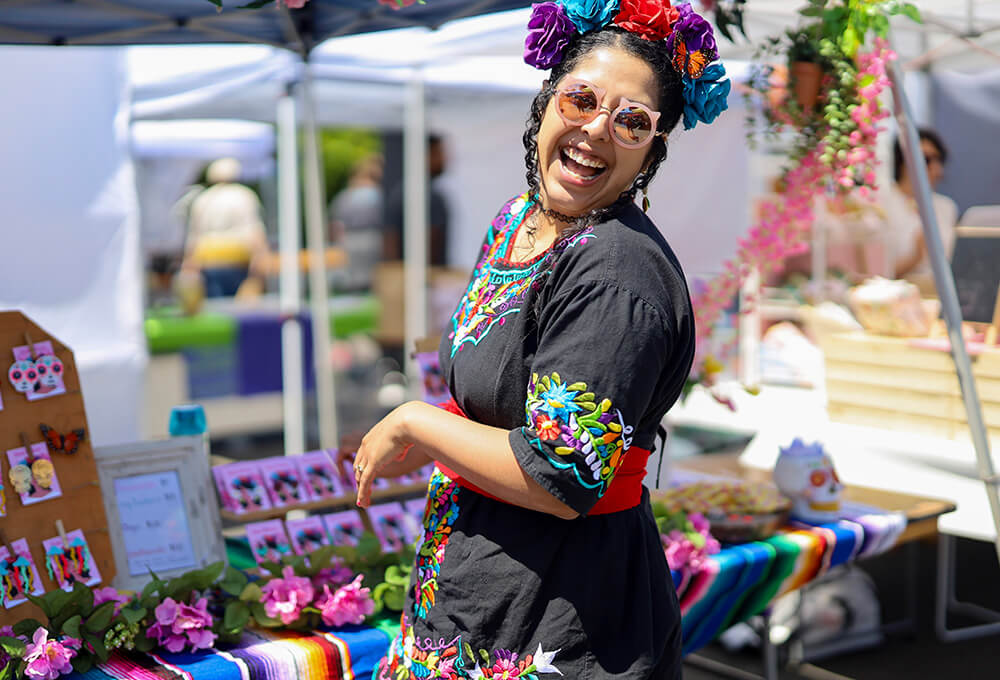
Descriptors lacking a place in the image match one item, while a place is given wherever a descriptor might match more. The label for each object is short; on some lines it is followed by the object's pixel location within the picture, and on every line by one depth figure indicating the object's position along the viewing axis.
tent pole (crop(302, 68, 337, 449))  4.25
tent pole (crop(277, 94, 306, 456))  4.67
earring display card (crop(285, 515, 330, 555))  2.23
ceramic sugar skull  2.65
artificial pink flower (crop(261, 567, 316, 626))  1.93
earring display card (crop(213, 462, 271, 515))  2.25
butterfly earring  1.98
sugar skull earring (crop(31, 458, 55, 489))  1.93
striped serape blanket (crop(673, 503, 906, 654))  2.33
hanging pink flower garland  2.51
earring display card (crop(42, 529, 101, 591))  1.90
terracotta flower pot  2.57
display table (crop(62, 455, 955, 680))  1.79
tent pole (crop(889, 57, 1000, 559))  2.43
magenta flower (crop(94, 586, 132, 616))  1.86
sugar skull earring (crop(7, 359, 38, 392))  1.94
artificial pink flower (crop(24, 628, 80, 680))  1.65
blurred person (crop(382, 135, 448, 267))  7.09
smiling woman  1.17
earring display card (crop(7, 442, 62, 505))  1.90
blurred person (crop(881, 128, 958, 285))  4.79
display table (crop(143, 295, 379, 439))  5.98
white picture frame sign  2.05
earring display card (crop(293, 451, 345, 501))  2.37
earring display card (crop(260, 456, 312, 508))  2.32
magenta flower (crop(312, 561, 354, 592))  2.04
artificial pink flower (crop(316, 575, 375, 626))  1.96
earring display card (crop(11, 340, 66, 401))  1.96
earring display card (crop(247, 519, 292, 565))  2.18
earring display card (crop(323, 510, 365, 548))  2.28
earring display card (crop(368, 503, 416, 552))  2.26
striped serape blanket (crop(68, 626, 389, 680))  1.75
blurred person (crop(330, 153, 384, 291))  9.54
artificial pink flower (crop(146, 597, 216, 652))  1.82
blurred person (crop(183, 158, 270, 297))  8.28
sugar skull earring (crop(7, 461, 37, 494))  1.90
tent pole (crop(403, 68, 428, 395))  5.62
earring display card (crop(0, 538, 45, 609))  1.81
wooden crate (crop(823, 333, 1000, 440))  3.28
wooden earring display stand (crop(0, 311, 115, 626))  1.89
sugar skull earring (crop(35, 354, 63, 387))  1.98
